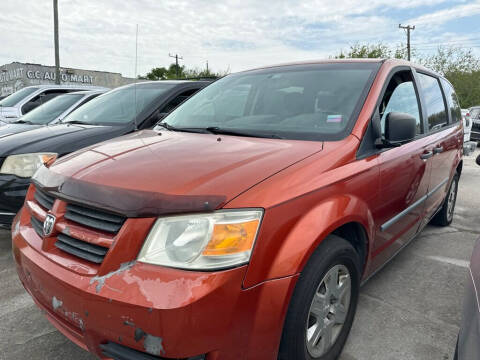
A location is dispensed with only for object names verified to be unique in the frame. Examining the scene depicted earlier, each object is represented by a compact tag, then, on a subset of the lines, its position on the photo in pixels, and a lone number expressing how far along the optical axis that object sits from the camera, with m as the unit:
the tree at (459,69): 30.89
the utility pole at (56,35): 17.64
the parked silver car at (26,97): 7.52
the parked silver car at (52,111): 4.48
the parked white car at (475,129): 11.02
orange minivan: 1.35
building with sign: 31.22
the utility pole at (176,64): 46.81
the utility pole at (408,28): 35.97
